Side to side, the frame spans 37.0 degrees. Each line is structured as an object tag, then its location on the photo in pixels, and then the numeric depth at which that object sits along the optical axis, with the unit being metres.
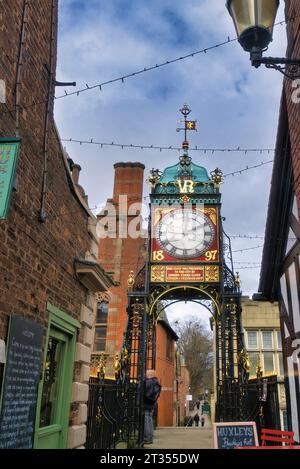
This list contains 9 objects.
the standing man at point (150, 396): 11.15
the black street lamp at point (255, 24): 3.90
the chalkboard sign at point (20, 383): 4.41
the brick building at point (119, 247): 20.48
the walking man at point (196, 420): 33.47
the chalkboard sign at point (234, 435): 6.16
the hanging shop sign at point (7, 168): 3.83
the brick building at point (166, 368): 23.16
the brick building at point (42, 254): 4.70
